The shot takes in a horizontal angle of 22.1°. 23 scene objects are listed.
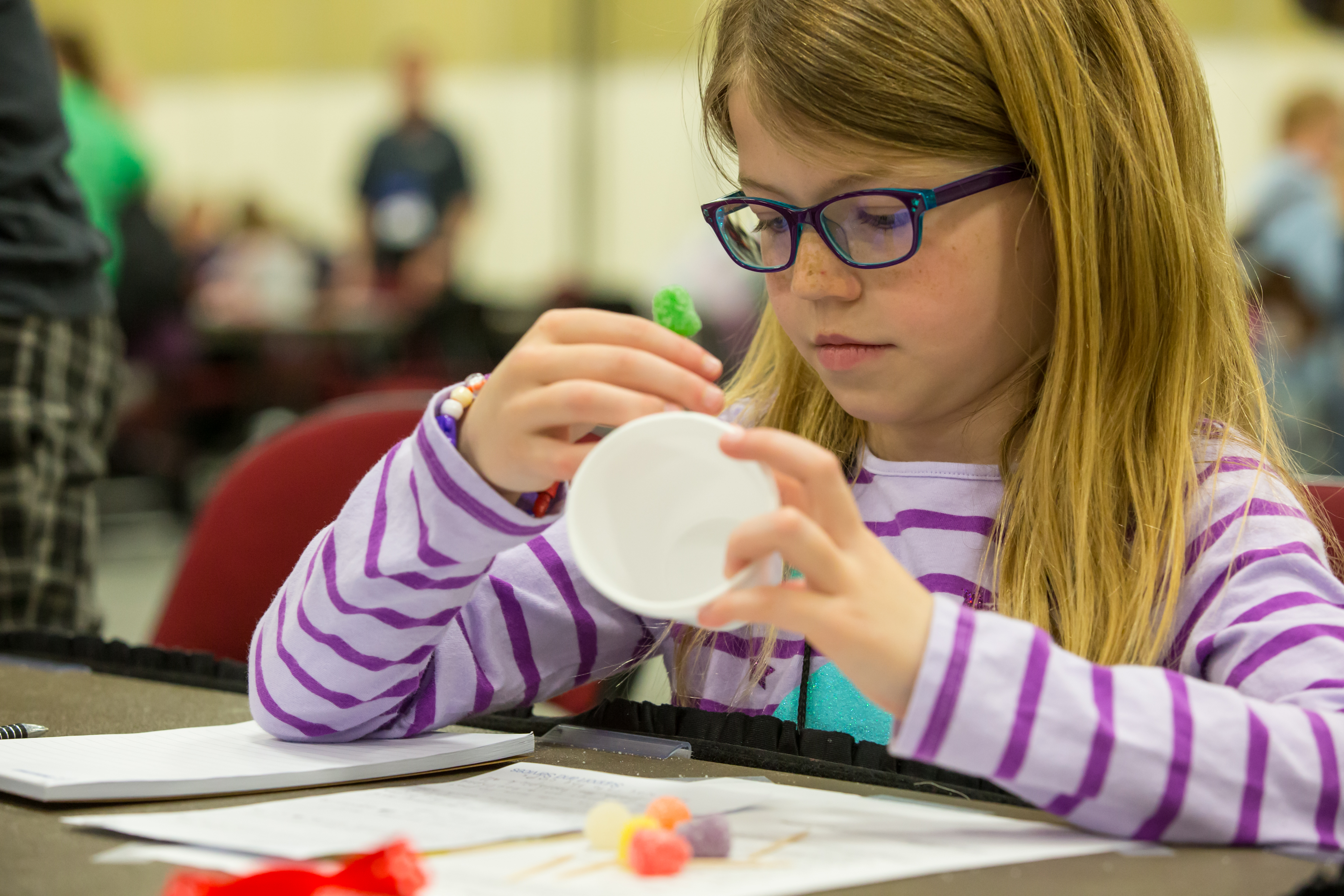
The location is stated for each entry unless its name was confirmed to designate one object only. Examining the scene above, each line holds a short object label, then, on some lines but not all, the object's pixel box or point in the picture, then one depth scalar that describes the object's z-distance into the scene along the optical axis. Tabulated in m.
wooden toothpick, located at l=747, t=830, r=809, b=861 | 1.28
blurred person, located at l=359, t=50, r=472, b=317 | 8.81
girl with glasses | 1.38
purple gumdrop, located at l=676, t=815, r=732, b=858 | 1.28
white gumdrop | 1.28
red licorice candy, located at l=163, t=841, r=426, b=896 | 1.21
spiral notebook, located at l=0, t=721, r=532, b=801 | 1.35
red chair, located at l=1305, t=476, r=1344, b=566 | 1.60
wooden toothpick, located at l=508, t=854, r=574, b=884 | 1.25
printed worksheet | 1.29
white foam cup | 1.28
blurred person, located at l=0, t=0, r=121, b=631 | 1.92
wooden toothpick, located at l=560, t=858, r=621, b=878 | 1.26
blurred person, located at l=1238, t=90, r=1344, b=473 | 5.72
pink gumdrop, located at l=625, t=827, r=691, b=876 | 1.25
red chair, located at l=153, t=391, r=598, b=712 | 1.84
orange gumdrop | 1.29
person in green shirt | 5.00
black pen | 1.46
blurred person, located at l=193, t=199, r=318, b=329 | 8.23
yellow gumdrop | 1.27
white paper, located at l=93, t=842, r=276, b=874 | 1.26
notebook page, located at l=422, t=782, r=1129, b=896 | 1.24
